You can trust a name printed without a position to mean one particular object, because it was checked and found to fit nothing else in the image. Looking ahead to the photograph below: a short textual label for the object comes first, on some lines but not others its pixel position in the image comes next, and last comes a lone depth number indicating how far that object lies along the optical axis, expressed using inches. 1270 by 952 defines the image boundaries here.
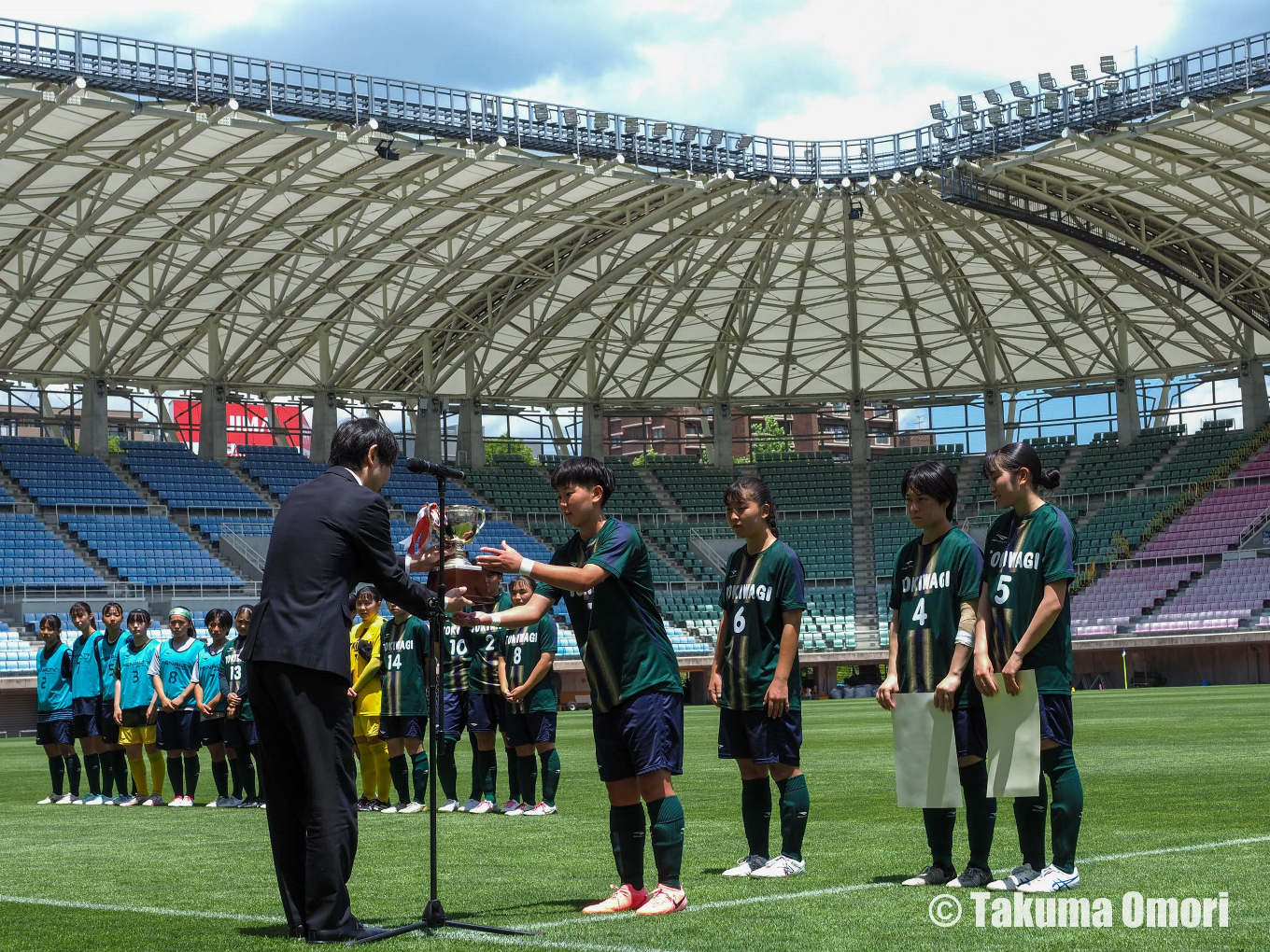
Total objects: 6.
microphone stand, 244.8
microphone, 251.1
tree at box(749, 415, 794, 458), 2310.5
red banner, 2062.0
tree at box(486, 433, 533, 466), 2241.6
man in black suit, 244.5
